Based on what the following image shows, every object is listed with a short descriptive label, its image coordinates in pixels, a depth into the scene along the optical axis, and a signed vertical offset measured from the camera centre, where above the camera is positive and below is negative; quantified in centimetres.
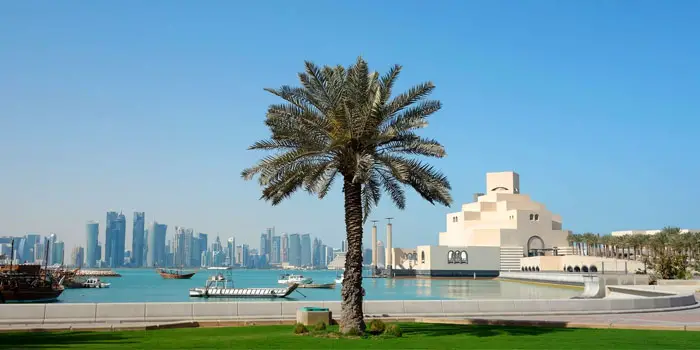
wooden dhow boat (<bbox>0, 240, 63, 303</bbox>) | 6728 -346
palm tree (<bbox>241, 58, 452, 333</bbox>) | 2091 +369
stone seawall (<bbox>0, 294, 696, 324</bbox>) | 2353 -221
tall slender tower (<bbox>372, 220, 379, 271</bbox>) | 16050 +212
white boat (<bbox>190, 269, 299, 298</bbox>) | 7262 -424
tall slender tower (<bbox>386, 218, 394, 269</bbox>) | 15875 +87
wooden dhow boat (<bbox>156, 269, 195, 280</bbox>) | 16650 -541
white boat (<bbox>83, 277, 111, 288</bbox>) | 11658 -516
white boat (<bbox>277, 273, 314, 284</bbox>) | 11366 -472
